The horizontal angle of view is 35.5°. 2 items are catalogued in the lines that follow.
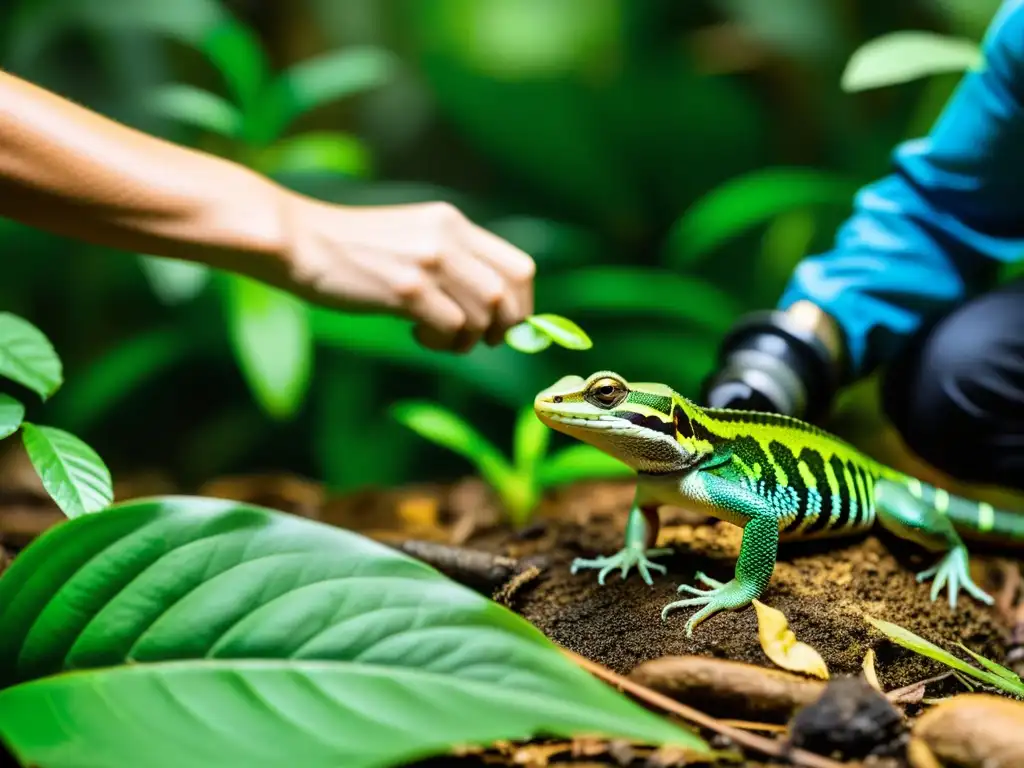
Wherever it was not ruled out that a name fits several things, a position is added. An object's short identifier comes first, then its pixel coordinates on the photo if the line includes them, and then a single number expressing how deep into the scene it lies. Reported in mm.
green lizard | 743
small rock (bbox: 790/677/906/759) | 644
